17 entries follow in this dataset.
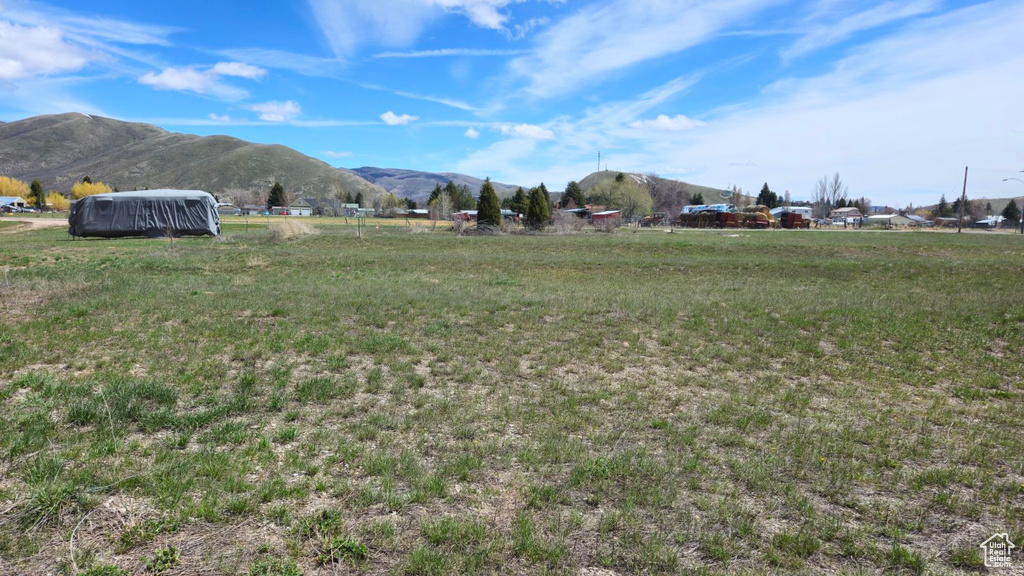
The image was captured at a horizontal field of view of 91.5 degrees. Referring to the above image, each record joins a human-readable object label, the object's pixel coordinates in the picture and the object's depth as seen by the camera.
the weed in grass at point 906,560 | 3.43
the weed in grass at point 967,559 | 3.51
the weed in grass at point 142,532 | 3.41
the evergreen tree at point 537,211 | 44.75
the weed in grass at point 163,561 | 3.23
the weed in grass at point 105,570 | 3.13
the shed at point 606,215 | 70.64
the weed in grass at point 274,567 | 3.22
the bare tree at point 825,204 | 137.88
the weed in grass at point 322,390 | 6.28
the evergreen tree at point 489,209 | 42.88
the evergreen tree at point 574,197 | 105.46
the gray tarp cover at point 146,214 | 32.69
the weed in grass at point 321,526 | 3.60
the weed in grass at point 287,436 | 5.10
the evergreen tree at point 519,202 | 73.70
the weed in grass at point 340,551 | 3.38
